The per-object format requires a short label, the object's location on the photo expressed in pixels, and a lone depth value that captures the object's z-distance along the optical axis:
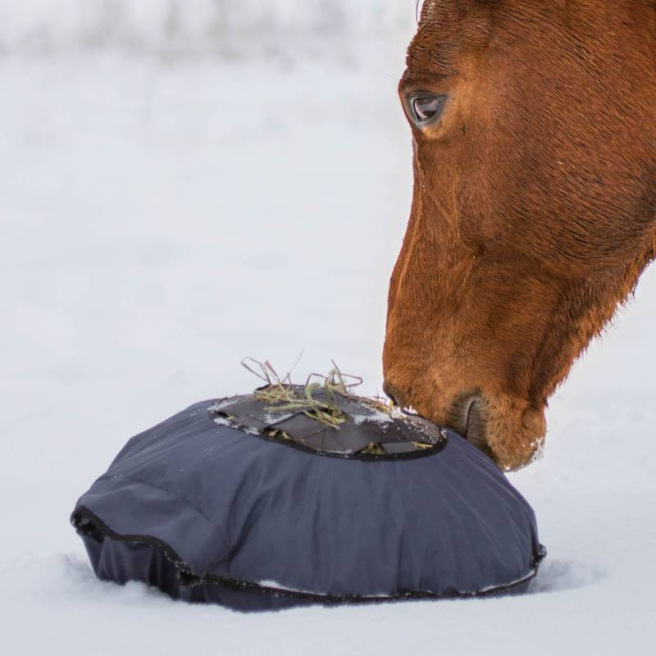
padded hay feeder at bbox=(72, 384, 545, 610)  4.42
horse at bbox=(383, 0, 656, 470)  4.59
